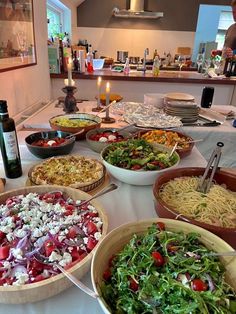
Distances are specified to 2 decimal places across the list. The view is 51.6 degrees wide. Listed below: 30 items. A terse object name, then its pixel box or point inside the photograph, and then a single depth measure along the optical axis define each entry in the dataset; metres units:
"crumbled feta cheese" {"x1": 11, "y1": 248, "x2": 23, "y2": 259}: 0.54
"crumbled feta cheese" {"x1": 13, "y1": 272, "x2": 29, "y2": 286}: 0.48
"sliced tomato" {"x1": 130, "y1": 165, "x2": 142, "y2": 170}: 0.91
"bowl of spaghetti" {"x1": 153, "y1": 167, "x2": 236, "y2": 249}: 0.66
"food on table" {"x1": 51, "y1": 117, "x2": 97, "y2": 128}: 1.37
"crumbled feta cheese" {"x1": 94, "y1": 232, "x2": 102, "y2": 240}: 0.59
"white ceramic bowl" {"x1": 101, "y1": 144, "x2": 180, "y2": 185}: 0.88
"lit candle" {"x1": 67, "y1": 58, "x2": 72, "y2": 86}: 1.71
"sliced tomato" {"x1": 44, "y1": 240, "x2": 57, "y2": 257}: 0.55
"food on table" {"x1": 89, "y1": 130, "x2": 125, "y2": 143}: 1.19
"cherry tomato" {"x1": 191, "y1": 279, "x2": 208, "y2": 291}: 0.46
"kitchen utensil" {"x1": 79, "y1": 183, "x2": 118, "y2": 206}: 0.72
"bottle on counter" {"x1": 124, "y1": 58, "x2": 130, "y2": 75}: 3.00
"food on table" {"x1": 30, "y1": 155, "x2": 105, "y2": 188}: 0.87
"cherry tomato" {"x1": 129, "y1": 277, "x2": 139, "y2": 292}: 0.48
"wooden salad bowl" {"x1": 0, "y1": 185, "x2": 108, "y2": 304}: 0.46
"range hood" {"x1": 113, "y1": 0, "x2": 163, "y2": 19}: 4.81
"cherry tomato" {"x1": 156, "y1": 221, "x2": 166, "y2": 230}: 0.60
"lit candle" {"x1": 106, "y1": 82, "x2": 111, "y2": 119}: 1.63
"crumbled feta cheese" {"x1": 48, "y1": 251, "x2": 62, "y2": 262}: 0.53
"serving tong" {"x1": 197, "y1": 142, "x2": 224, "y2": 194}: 0.82
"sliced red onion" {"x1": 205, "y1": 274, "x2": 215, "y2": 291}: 0.47
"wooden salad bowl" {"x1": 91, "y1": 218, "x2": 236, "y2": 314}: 0.50
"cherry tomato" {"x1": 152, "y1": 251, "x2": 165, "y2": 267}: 0.52
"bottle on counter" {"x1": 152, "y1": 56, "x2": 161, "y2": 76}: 2.98
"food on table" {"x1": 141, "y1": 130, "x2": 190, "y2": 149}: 1.22
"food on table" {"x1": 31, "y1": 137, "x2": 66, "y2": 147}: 1.12
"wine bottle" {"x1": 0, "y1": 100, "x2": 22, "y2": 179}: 0.86
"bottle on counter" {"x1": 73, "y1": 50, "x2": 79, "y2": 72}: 2.77
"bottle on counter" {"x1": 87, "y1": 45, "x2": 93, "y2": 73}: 2.95
